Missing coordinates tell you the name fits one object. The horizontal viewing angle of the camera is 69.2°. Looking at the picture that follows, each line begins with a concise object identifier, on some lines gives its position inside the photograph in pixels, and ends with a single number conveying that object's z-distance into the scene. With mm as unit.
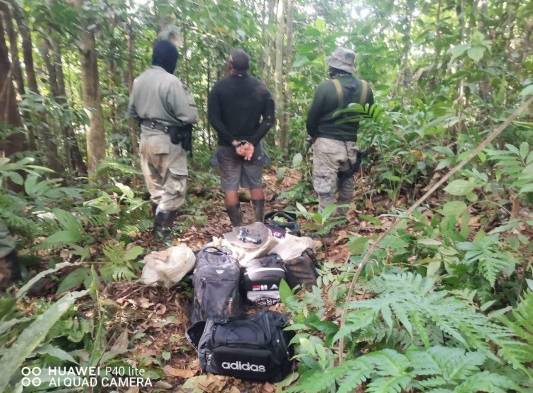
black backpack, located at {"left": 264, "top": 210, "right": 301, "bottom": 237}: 3767
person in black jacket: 4562
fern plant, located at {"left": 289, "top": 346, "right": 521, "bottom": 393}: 1188
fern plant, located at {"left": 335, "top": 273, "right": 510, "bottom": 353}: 1387
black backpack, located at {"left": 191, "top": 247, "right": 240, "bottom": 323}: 2939
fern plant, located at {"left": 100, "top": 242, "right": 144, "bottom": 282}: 3389
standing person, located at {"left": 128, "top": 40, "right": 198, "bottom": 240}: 4402
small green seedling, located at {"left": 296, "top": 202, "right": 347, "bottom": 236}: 3462
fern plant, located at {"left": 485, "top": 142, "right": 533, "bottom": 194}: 2129
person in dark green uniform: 4321
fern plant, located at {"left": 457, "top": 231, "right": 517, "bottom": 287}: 1969
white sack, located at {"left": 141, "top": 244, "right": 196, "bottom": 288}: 3334
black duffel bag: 2479
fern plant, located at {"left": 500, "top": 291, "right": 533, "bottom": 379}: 1323
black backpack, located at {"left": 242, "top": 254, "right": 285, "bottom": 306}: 3203
